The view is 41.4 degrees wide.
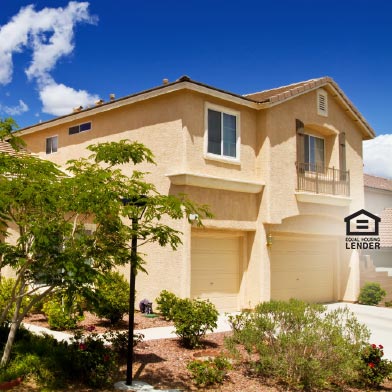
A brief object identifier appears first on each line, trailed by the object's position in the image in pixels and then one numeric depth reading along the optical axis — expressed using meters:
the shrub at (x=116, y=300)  13.78
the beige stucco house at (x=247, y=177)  16.62
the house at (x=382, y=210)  30.70
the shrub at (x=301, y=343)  9.18
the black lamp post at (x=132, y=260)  8.79
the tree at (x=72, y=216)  7.80
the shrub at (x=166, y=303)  14.57
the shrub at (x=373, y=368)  9.81
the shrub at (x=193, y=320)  12.06
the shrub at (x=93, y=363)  8.84
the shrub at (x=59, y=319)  13.17
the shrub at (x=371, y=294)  21.94
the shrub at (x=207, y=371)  9.23
